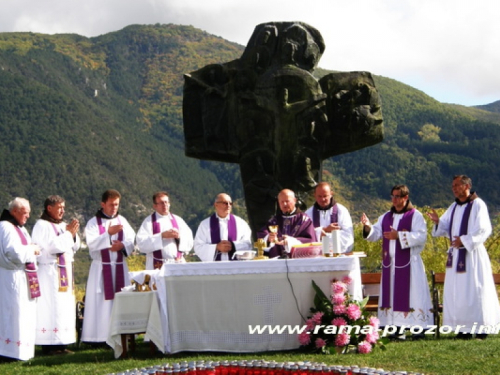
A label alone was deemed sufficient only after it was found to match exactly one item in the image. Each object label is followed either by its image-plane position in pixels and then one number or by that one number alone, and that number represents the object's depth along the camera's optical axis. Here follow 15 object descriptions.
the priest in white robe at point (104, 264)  11.35
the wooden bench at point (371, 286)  12.20
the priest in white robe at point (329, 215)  10.80
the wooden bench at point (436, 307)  10.80
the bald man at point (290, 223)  10.05
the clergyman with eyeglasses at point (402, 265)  11.05
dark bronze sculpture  11.76
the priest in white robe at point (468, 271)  10.77
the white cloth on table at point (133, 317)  9.45
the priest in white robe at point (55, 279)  10.82
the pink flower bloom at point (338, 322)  8.66
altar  9.09
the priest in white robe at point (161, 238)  11.08
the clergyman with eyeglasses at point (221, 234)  10.51
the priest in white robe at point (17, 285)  10.18
